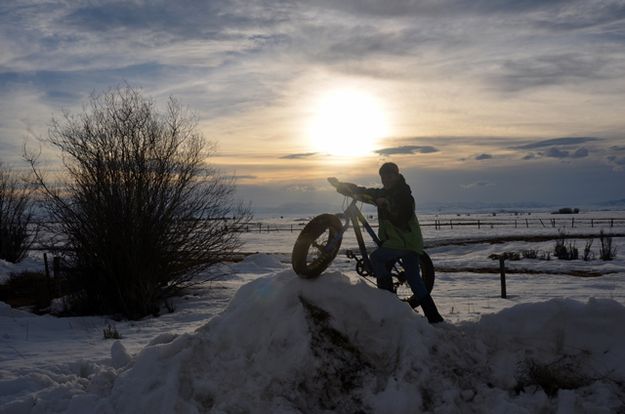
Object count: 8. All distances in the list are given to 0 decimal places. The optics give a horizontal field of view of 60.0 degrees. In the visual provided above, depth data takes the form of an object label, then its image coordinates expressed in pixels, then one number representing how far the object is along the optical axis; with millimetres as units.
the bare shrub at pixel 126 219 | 12797
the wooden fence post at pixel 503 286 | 13555
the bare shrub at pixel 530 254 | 26022
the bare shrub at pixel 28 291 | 14523
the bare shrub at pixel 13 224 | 26703
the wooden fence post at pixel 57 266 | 13844
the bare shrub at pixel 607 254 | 24183
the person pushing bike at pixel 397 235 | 6102
